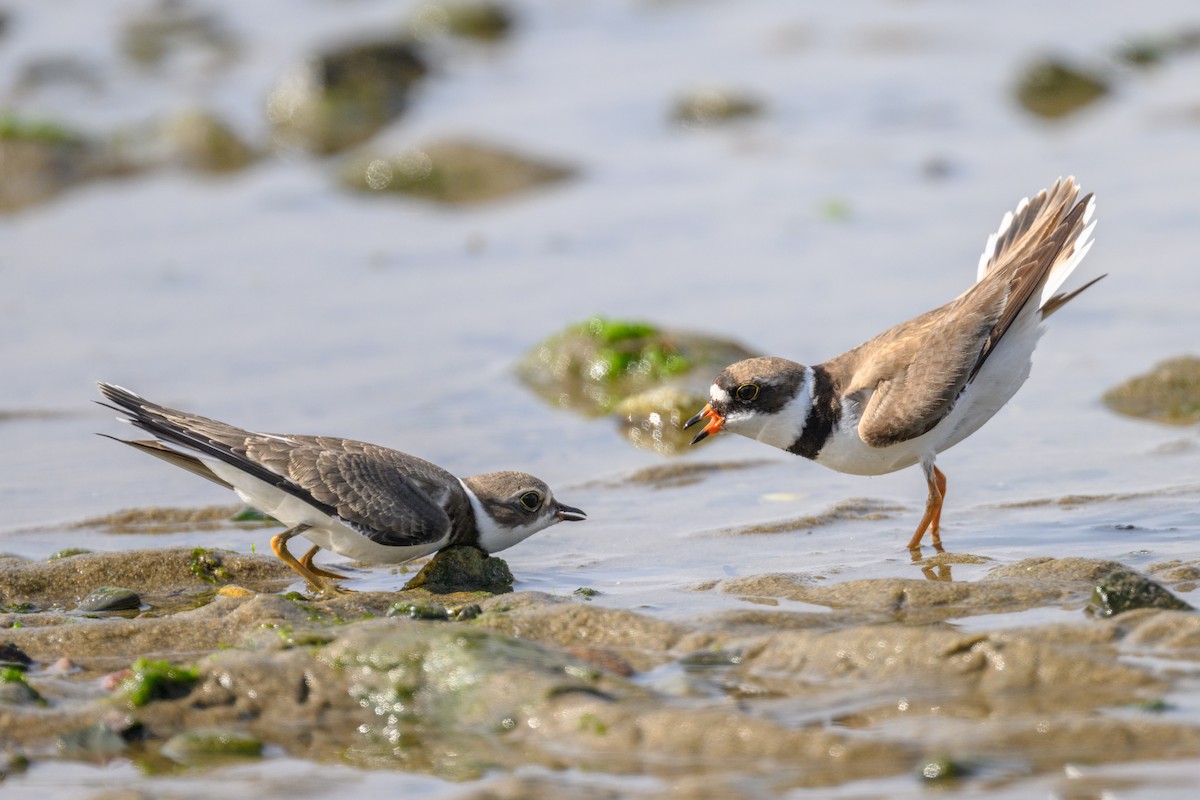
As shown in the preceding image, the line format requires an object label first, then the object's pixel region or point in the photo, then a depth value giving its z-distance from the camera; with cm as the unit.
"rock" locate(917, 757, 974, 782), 982
